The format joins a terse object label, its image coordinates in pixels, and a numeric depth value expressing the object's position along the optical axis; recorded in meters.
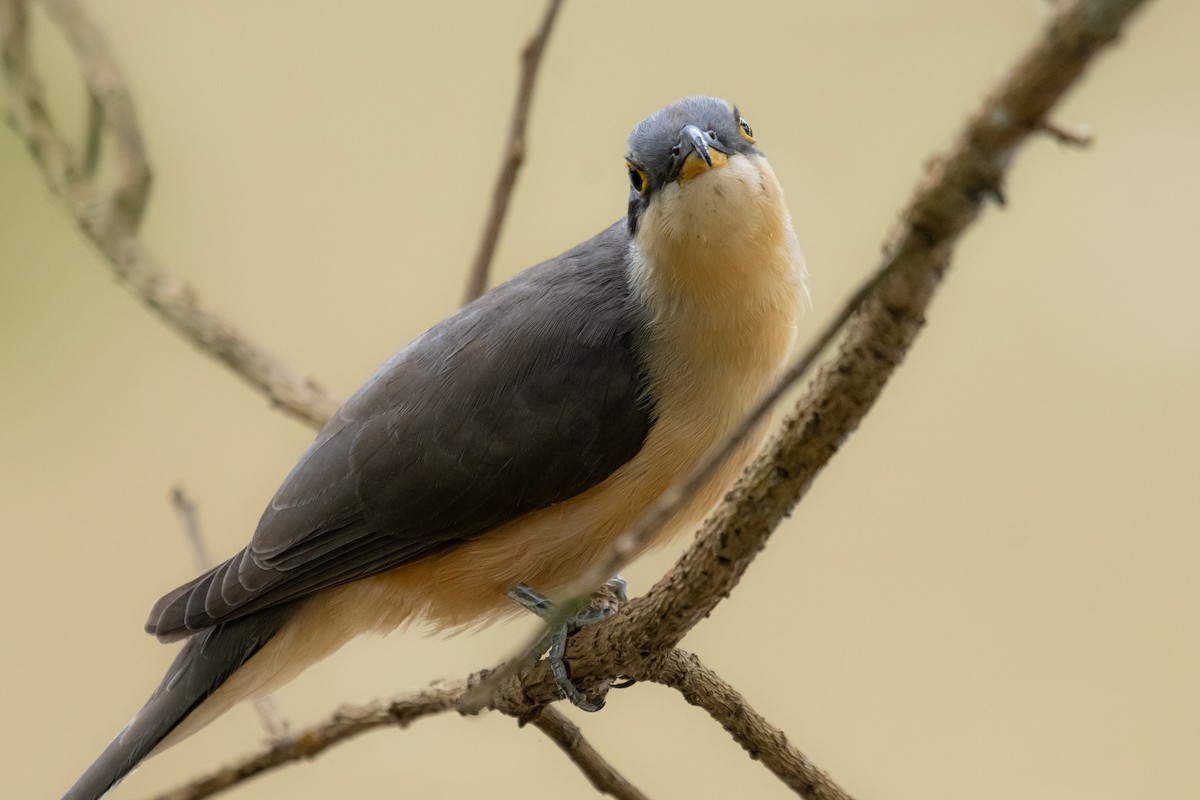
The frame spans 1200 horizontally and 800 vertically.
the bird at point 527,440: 6.14
